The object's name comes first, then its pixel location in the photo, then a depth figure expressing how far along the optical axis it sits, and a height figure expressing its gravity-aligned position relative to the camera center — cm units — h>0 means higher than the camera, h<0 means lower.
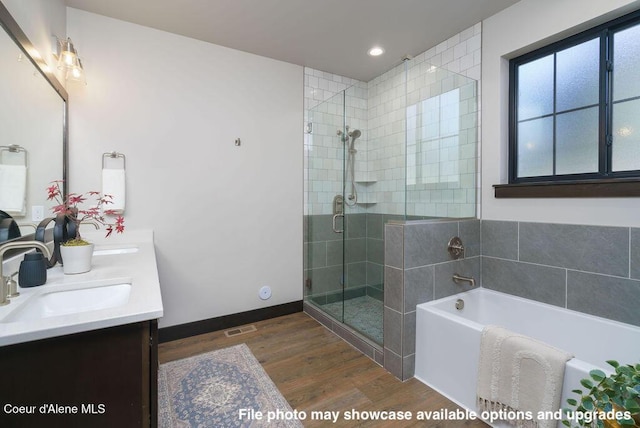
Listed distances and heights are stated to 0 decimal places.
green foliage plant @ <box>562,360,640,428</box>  87 -58
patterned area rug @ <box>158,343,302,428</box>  159 -113
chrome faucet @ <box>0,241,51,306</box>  94 -25
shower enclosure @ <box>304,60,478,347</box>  235 +38
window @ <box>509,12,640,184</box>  173 +72
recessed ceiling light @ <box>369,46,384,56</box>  271 +155
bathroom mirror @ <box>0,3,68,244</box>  122 +41
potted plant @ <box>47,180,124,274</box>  132 -17
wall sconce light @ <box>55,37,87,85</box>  186 +98
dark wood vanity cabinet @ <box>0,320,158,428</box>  76 -48
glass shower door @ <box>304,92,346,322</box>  299 +6
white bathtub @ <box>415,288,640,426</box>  167 -77
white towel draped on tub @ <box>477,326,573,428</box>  132 -79
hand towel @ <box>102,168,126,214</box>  219 +18
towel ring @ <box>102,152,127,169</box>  223 +42
